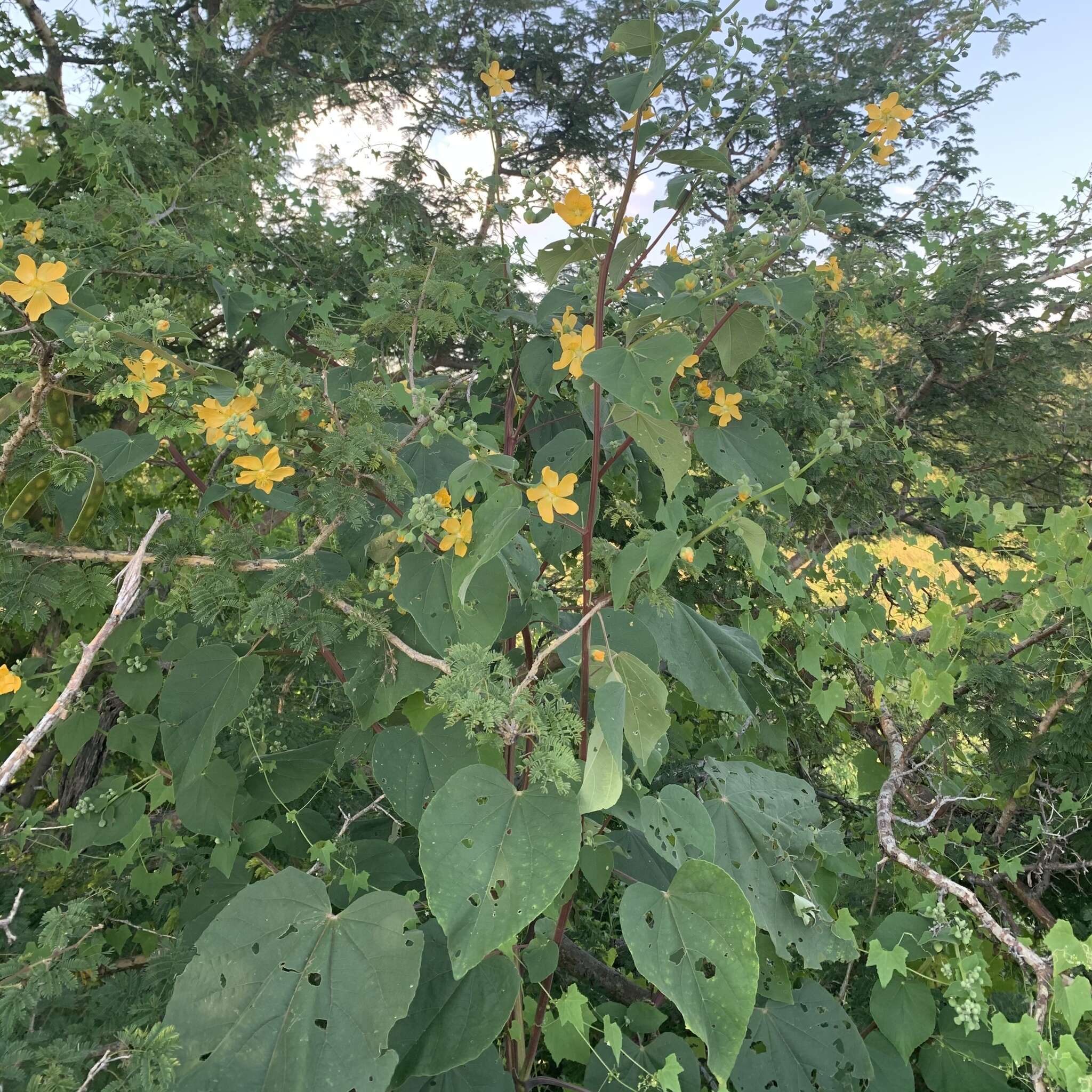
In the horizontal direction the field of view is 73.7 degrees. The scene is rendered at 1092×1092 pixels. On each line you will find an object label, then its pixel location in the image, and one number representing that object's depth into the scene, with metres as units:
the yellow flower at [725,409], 1.54
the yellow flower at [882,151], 1.44
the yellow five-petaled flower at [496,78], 1.48
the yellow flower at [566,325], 1.18
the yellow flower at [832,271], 1.75
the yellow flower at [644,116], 0.97
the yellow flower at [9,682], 0.95
